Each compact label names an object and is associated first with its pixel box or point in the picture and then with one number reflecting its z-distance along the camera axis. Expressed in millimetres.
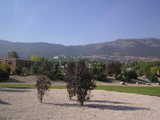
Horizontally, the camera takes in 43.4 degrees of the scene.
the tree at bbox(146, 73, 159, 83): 37875
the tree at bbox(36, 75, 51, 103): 10385
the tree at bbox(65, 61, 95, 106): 10273
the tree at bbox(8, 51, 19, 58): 51350
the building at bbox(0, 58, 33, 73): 32719
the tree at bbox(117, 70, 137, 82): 36325
